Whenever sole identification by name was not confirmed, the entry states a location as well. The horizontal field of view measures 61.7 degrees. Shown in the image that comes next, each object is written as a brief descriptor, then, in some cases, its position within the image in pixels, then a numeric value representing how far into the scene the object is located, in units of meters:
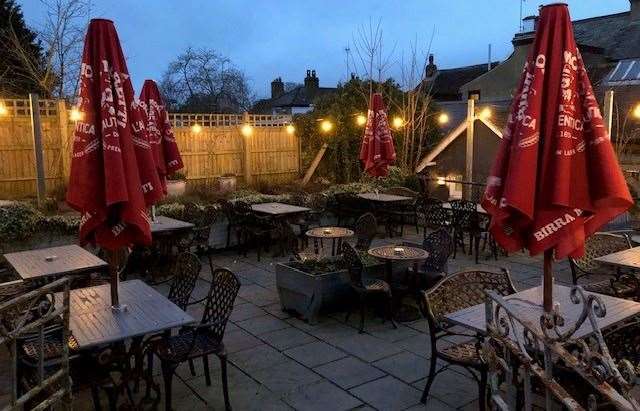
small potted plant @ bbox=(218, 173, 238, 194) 12.66
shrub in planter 5.51
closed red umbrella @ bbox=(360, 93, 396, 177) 9.41
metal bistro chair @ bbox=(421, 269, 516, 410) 3.60
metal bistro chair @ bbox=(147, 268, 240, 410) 3.69
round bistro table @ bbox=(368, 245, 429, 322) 5.57
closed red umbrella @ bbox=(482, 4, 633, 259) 2.92
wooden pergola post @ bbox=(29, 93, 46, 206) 8.99
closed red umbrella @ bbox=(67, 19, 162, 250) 3.49
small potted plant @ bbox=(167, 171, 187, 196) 12.12
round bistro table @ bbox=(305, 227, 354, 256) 6.84
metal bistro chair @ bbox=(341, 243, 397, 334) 5.30
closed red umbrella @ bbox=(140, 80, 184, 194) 7.00
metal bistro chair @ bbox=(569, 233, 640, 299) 5.54
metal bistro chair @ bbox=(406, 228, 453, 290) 5.80
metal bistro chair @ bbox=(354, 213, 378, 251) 6.96
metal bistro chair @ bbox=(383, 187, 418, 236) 10.27
